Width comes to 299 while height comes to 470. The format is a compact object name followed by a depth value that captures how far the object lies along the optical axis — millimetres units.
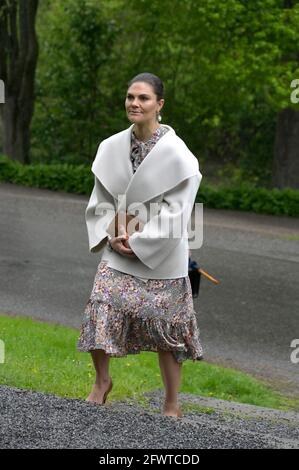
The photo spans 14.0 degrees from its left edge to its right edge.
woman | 7219
